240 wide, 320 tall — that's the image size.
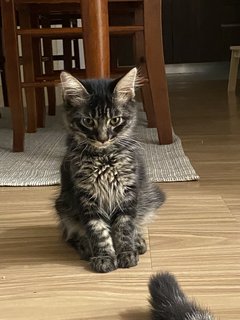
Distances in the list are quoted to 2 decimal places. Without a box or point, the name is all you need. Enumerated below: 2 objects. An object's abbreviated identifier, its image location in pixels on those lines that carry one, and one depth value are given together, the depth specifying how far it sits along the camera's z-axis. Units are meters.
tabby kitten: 1.08
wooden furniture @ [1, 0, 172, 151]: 1.94
